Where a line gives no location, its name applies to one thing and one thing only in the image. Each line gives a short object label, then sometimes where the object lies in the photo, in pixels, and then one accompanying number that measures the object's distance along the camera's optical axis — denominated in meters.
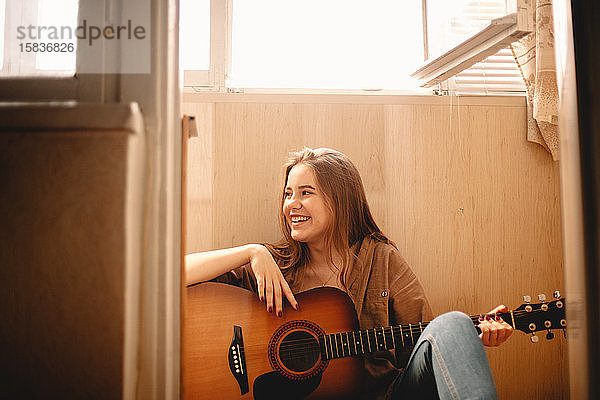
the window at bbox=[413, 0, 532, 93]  1.24
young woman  1.42
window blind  1.84
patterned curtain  1.52
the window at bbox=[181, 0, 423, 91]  1.77
